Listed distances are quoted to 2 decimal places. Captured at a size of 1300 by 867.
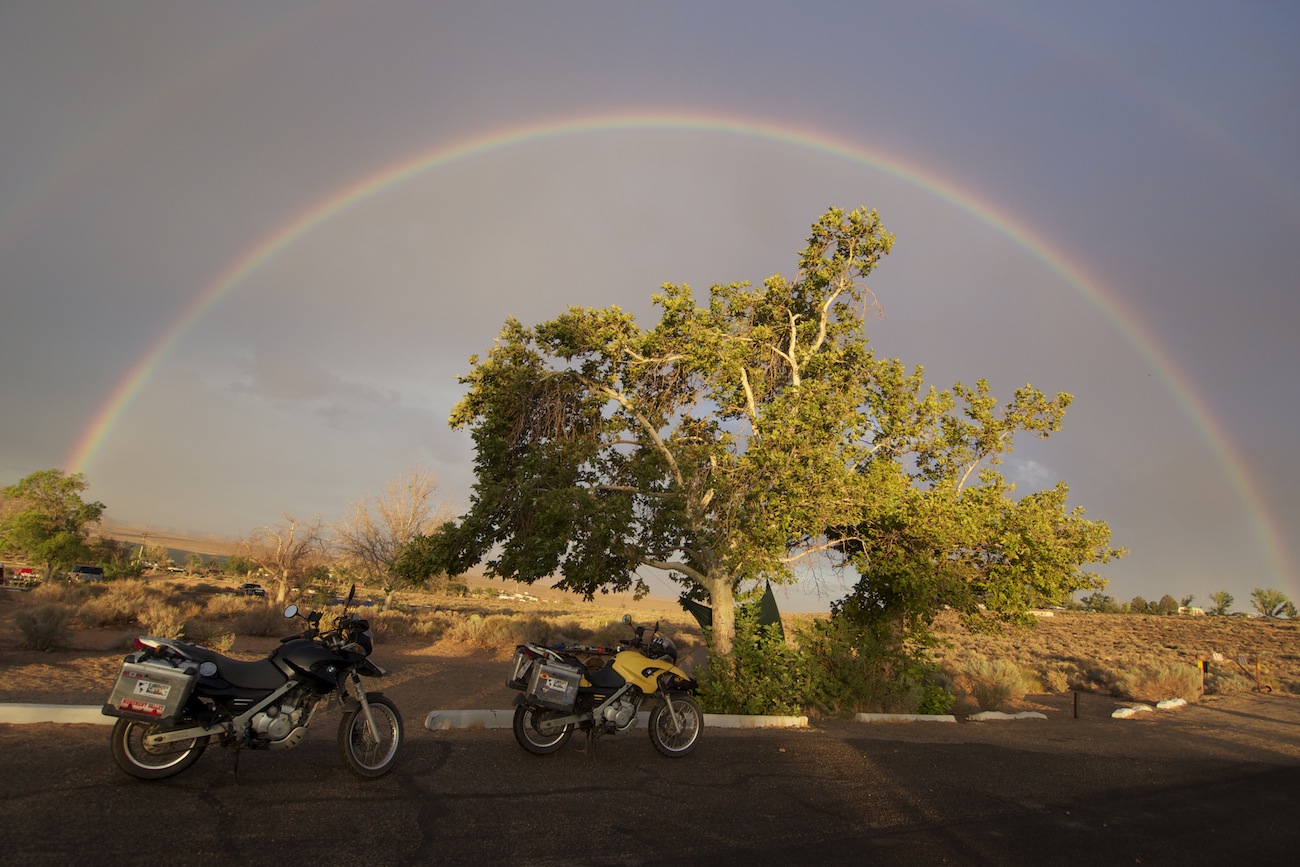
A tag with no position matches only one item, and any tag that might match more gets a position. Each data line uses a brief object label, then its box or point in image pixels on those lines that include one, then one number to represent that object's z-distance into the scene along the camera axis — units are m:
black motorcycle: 5.83
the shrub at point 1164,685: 22.42
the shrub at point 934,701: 16.48
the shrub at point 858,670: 14.90
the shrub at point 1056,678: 26.14
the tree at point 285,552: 38.19
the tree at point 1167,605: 89.64
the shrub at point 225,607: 23.38
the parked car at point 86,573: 40.34
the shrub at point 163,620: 16.92
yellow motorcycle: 8.24
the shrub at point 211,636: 16.18
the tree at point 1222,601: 85.00
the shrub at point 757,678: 13.43
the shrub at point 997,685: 20.67
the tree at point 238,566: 72.58
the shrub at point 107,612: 19.84
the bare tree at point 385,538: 37.91
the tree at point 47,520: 42.56
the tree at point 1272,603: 80.38
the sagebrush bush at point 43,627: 15.15
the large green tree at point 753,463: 15.30
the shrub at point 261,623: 21.67
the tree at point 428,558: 16.64
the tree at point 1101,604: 83.31
